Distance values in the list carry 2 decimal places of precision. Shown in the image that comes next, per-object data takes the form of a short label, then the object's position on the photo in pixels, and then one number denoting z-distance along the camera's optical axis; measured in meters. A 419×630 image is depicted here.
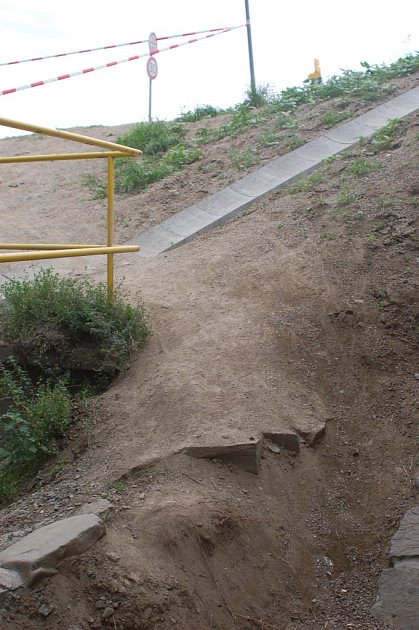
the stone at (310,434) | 4.49
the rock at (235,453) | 4.15
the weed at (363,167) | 7.20
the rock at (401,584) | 3.52
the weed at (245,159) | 8.99
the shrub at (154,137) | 10.38
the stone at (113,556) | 3.40
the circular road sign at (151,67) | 12.59
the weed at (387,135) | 7.82
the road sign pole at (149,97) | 12.51
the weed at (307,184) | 7.38
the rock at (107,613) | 3.22
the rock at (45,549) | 3.20
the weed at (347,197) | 6.63
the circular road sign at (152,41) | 12.62
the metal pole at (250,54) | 11.46
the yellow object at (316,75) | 11.52
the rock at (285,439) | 4.38
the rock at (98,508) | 3.70
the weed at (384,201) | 6.38
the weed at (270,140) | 9.36
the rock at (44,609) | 3.14
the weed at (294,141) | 9.13
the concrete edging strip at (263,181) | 7.79
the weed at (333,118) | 9.48
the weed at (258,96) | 11.19
